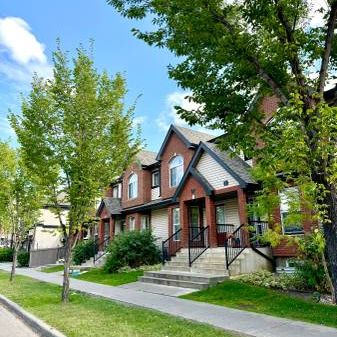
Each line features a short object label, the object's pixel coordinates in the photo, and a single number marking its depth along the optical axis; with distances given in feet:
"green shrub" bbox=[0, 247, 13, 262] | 122.52
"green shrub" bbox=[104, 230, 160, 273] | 63.36
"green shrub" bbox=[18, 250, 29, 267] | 101.81
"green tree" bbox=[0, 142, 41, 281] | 59.77
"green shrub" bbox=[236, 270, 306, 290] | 37.55
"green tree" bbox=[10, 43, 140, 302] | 34.88
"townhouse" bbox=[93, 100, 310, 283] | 49.03
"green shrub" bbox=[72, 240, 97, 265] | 83.87
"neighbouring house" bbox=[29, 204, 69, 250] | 122.11
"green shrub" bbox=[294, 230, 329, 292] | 35.27
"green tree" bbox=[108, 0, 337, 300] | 20.22
